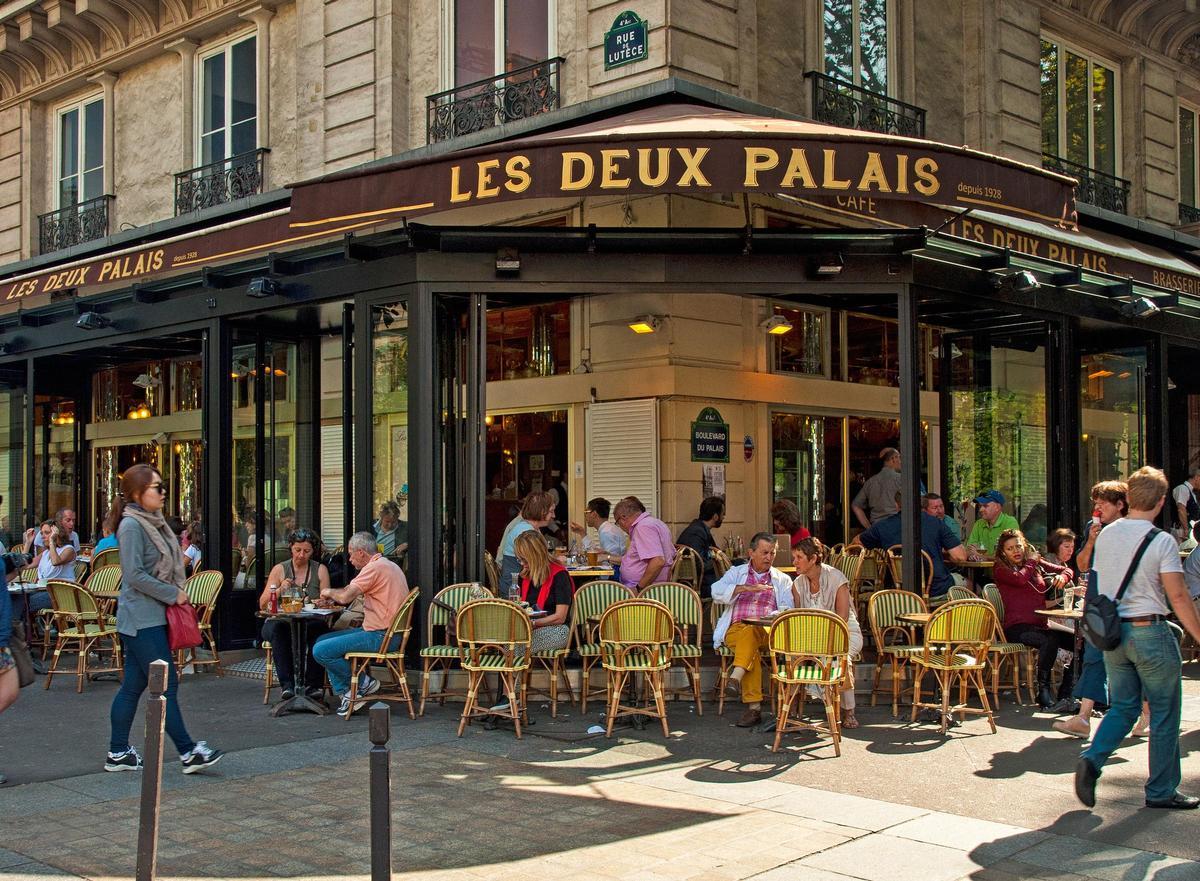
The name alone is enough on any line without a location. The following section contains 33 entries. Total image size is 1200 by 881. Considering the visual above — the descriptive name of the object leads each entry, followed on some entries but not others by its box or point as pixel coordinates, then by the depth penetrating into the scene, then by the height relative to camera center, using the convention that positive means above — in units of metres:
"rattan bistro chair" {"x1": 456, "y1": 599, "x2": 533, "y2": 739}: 8.23 -1.04
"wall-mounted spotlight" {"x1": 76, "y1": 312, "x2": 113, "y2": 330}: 13.07 +1.86
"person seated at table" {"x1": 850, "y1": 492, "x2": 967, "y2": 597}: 10.24 -0.48
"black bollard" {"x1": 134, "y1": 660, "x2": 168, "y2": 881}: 4.43 -1.12
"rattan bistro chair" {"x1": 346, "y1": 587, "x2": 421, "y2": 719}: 8.72 -1.19
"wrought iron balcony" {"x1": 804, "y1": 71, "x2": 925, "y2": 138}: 12.79 +4.10
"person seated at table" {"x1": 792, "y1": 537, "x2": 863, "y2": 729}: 8.32 -0.71
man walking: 5.82 -0.79
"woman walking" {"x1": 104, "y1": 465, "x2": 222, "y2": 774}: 6.96 -0.69
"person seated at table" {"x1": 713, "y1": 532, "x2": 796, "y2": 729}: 8.37 -0.83
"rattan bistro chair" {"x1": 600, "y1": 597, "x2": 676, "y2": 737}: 8.22 -1.02
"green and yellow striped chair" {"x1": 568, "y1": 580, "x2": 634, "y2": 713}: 9.16 -0.90
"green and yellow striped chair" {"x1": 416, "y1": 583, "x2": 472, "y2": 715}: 9.01 -0.95
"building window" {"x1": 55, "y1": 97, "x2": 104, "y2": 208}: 18.23 +5.21
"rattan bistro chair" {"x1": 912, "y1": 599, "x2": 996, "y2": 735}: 8.20 -1.10
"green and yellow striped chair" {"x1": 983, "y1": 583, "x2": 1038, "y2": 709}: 8.86 -1.30
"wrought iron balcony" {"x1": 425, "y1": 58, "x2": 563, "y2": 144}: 12.41 +4.09
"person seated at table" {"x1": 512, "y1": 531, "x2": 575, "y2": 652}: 8.72 -0.73
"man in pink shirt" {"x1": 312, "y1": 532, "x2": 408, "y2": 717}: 8.81 -0.92
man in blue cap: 11.65 -0.37
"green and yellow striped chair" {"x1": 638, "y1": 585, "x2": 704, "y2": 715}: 9.14 -0.88
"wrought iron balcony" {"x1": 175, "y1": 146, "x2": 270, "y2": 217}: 15.44 +4.05
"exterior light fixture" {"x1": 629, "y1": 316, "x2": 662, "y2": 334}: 11.88 +1.61
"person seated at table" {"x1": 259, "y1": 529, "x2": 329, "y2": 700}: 9.15 -0.78
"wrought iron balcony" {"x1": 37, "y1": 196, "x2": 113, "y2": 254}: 17.73 +4.04
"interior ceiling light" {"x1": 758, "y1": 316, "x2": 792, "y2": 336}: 12.80 +1.71
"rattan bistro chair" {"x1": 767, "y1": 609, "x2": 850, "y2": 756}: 7.57 -1.06
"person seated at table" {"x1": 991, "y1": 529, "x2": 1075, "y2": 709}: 9.14 -0.92
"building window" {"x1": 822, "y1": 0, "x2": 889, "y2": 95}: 13.20 +4.89
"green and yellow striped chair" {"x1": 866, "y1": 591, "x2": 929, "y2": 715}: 8.88 -0.99
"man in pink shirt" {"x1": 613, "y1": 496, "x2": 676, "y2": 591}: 10.31 -0.56
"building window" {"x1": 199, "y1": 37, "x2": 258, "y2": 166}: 15.87 +5.17
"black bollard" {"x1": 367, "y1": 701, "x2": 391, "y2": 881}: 3.95 -1.02
